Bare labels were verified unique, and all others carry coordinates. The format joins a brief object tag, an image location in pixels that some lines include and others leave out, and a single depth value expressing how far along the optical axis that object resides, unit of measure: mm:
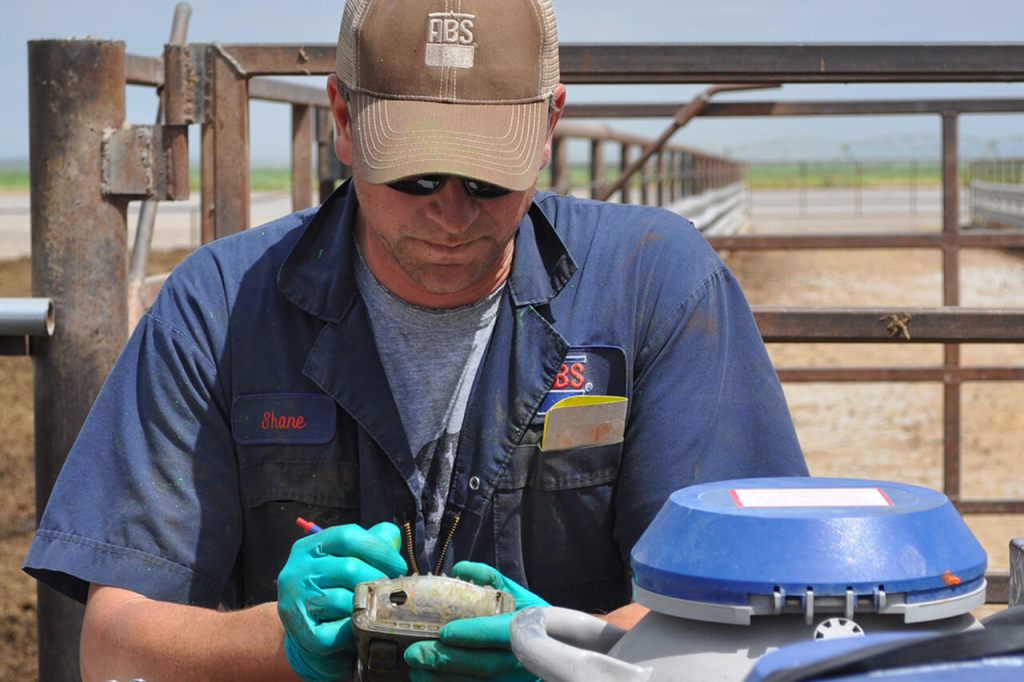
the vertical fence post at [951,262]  4871
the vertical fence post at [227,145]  2719
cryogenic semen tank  1017
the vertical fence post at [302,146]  4078
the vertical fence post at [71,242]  2559
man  1873
